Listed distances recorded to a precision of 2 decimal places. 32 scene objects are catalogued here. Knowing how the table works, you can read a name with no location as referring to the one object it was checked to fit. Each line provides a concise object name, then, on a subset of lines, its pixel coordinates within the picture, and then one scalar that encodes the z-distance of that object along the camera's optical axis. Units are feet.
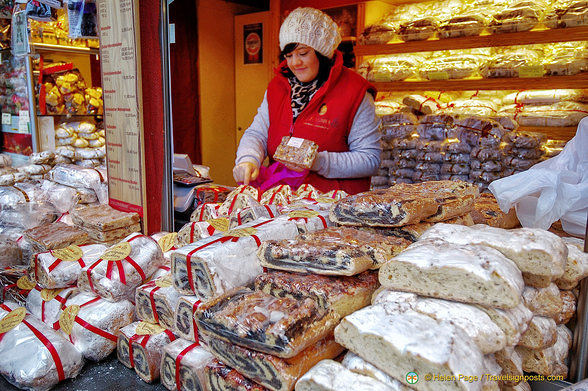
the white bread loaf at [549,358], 3.87
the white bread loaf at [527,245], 3.66
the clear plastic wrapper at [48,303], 5.47
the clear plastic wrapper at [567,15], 9.00
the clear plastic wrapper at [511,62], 9.79
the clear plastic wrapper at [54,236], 6.46
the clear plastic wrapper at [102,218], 6.87
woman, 8.64
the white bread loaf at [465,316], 3.20
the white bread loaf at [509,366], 3.54
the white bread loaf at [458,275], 3.29
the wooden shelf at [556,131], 9.41
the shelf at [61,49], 11.27
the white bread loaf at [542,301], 3.84
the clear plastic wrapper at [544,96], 9.49
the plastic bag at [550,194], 5.23
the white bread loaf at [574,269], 4.00
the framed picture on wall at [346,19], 13.24
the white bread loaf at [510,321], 3.34
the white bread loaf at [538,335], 3.75
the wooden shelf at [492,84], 9.43
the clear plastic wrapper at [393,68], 11.27
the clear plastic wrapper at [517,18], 9.54
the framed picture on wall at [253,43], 16.81
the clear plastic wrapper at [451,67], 10.48
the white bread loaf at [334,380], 3.06
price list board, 6.75
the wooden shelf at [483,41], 9.28
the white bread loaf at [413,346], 2.85
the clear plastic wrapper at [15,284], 6.26
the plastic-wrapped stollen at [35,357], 4.46
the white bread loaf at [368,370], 3.08
